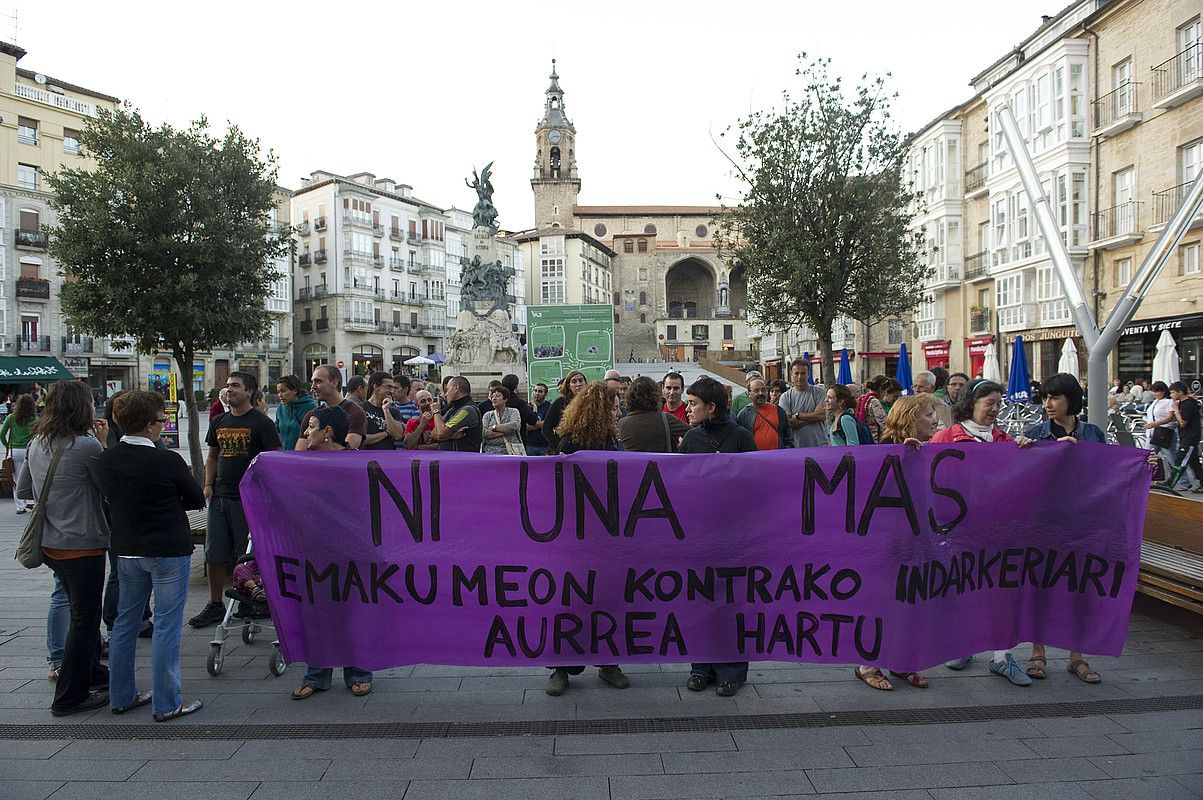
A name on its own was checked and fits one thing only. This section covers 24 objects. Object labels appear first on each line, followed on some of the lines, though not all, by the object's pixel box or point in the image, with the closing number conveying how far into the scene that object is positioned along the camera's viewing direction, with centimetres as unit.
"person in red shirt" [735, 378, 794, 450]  817
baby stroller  513
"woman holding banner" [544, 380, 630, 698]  505
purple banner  466
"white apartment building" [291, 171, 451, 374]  6619
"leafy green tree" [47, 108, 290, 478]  1459
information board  2064
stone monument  2908
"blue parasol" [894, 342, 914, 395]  1873
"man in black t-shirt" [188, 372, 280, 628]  597
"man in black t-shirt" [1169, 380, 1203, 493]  1258
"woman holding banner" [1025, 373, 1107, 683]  518
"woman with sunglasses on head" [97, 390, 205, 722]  433
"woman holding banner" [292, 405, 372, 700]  482
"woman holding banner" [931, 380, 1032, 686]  490
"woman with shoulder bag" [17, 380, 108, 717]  450
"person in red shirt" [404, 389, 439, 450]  759
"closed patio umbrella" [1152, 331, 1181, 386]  1711
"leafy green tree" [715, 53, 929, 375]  1792
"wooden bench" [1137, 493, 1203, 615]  513
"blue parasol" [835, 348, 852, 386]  1717
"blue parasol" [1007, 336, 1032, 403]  1730
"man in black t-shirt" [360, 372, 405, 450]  666
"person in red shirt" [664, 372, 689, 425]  803
